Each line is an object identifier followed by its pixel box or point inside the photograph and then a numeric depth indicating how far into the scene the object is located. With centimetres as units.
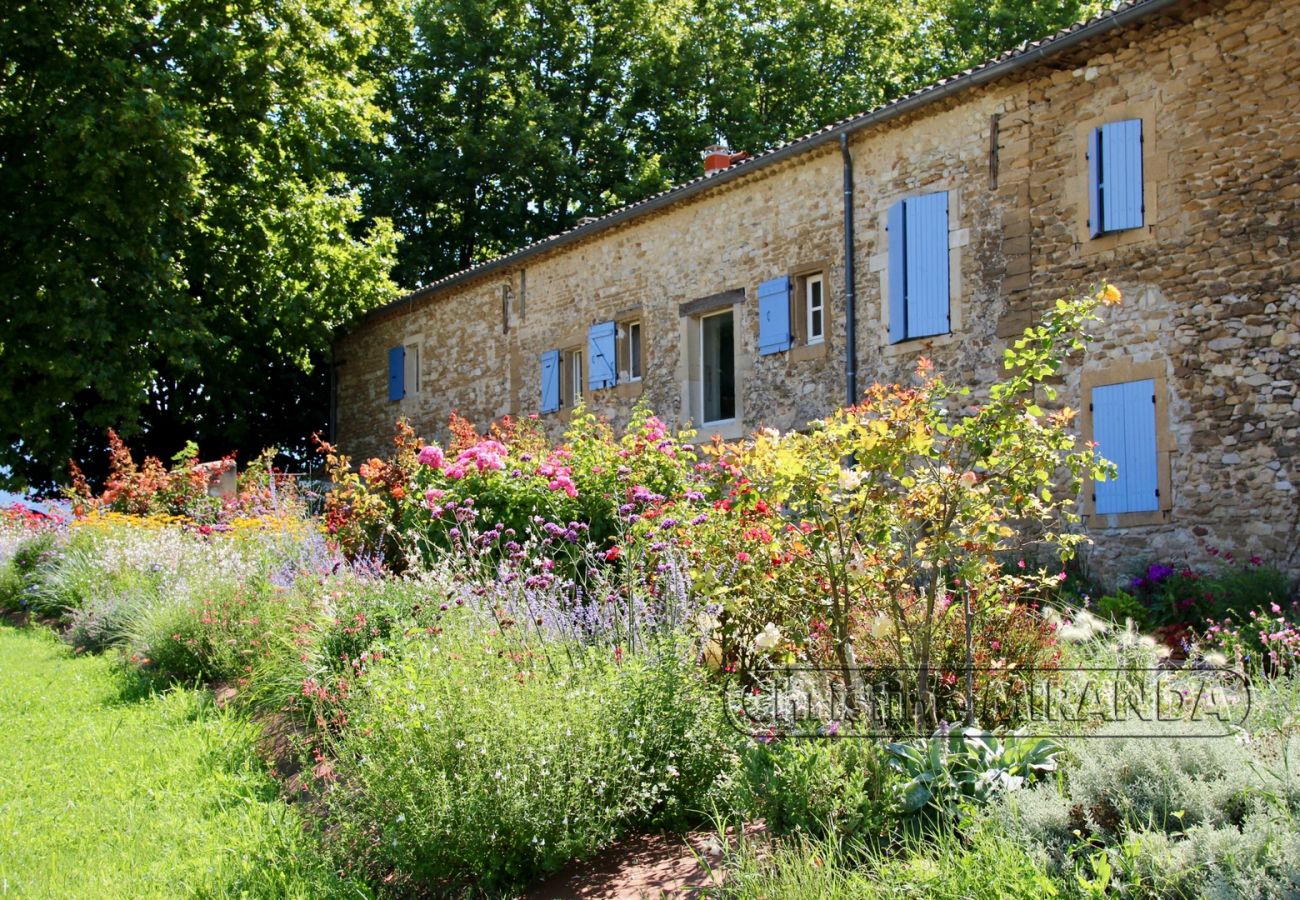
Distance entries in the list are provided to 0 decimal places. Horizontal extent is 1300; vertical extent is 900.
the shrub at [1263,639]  536
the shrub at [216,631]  711
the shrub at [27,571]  1173
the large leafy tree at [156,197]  1691
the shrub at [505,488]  809
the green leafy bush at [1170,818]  298
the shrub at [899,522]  445
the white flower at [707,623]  545
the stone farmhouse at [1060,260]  984
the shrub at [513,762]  412
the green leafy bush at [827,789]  384
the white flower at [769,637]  455
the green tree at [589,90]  2497
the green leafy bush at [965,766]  382
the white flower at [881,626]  502
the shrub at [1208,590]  885
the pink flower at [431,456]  845
